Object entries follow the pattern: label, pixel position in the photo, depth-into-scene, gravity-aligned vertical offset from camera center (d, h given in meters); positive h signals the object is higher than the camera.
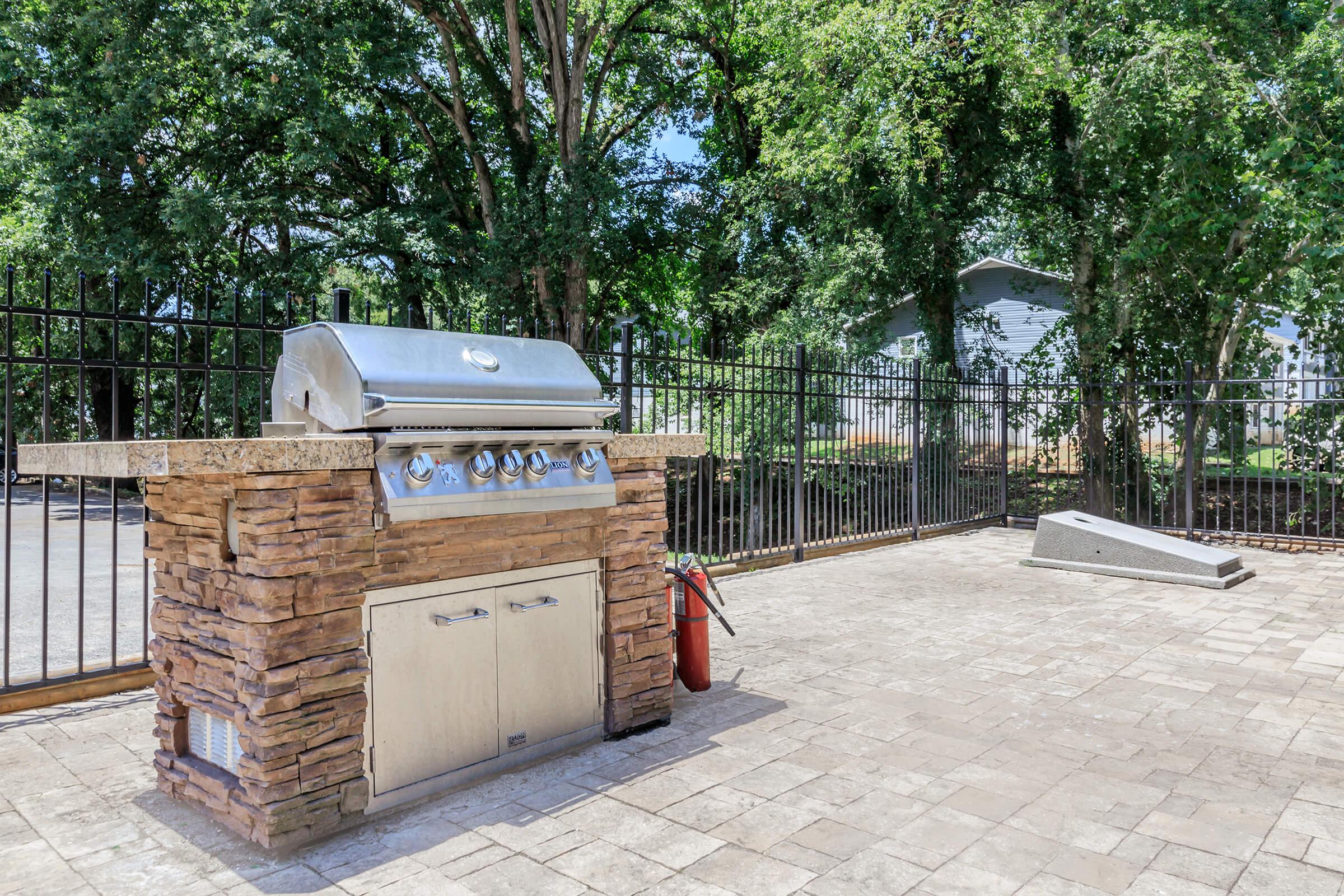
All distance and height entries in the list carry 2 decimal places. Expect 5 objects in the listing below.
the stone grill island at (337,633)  2.87 -0.67
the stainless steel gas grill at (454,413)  3.10 +0.18
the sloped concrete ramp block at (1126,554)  8.18 -1.02
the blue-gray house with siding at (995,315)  15.77 +4.19
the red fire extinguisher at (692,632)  4.70 -0.99
